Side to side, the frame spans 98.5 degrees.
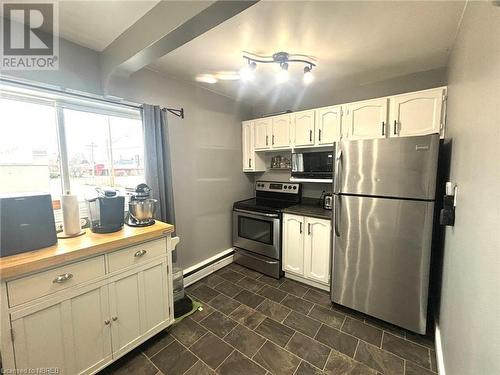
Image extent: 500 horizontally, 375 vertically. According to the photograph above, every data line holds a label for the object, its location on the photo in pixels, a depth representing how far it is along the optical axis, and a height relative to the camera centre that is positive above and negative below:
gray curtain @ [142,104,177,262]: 2.09 +0.08
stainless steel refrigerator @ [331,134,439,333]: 1.69 -0.50
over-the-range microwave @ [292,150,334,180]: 2.54 +0.03
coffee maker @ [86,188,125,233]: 1.60 -0.32
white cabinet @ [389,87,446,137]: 1.92 +0.50
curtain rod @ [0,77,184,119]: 1.49 +0.61
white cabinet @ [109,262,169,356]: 1.50 -1.02
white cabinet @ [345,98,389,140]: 2.17 +0.49
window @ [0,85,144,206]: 1.55 +0.21
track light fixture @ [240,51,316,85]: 1.86 +0.96
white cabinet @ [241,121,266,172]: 3.21 +0.24
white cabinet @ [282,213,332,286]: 2.40 -0.94
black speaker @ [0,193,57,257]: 1.21 -0.31
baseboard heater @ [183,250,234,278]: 2.67 -1.28
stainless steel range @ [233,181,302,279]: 2.74 -0.80
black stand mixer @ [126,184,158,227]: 1.79 -0.33
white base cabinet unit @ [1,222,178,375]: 1.14 -0.88
